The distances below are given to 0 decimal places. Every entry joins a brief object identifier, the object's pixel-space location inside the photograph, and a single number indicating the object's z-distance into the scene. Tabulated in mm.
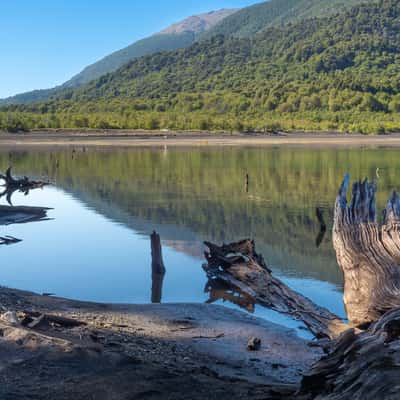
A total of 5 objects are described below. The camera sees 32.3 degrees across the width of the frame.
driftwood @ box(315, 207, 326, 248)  16969
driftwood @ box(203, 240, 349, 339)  8906
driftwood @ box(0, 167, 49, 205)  23875
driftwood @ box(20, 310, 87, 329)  7382
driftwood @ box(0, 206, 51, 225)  18156
